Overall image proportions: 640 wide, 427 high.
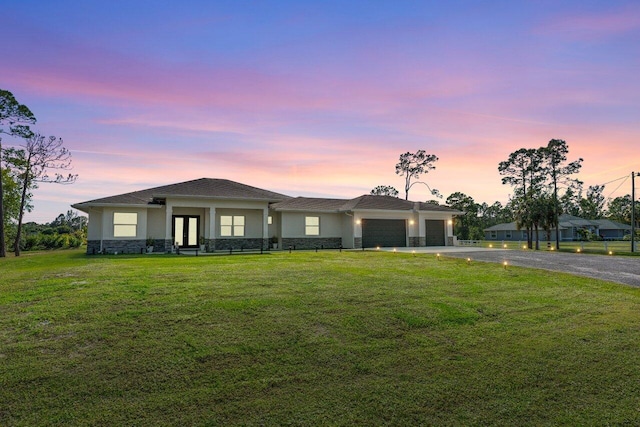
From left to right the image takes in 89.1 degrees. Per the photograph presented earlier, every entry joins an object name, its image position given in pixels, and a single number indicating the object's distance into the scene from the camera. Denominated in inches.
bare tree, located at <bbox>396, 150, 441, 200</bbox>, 1915.4
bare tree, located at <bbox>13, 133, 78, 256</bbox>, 876.6
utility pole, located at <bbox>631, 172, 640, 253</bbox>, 938.5
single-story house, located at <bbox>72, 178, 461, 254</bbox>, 757.3
